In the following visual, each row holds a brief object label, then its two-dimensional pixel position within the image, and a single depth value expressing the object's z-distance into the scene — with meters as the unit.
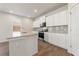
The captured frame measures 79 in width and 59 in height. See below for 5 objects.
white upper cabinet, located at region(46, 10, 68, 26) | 2.67
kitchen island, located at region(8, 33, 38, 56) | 1.44
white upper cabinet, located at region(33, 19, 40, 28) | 4.90
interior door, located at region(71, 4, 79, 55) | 1.89
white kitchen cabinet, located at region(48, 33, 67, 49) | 2.58
